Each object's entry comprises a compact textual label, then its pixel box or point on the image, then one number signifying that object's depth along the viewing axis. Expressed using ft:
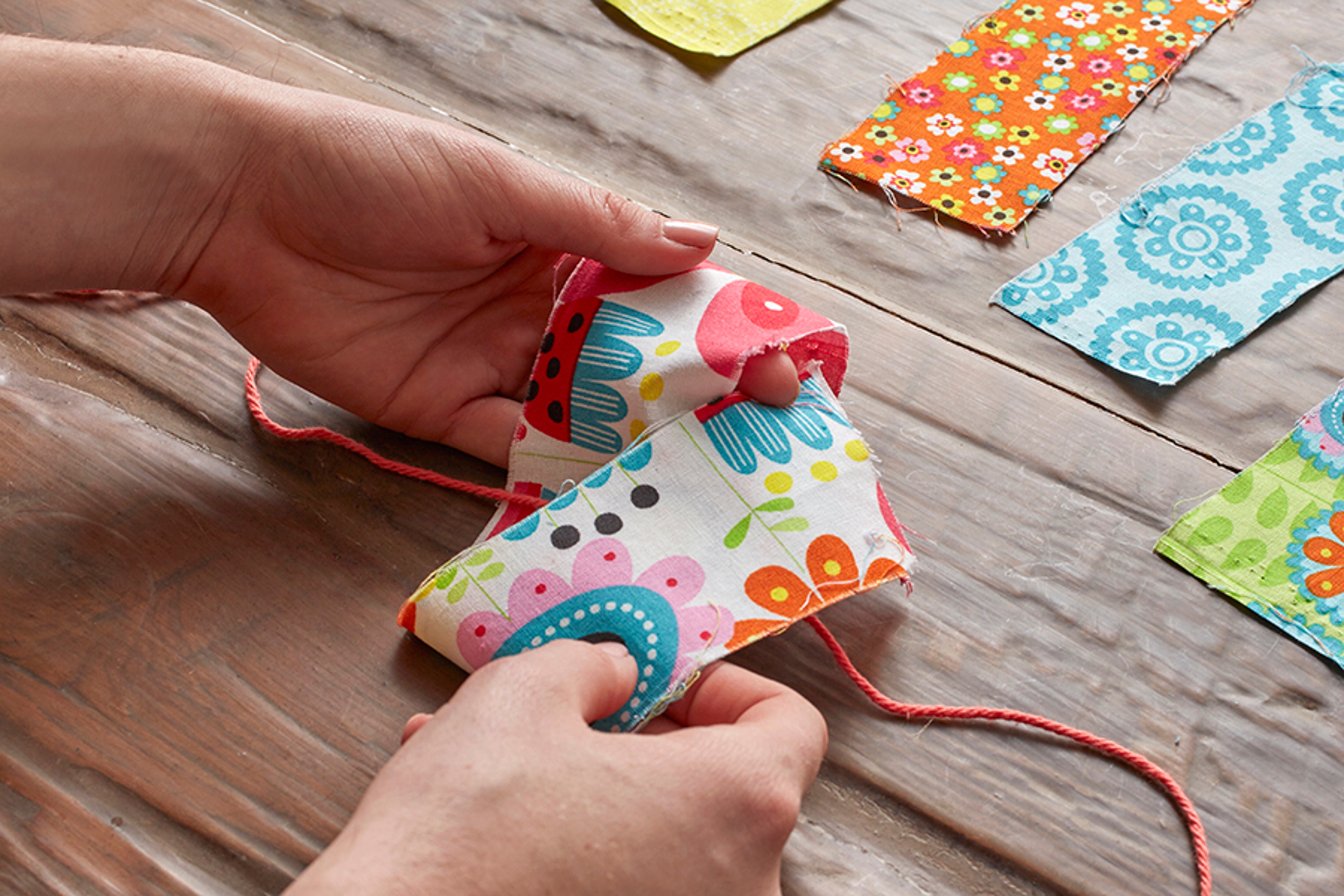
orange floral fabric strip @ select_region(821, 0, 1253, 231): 2.05
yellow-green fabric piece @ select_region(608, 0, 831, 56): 2.17
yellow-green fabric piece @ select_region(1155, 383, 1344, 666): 1.81
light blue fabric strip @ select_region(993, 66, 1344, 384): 1.95
